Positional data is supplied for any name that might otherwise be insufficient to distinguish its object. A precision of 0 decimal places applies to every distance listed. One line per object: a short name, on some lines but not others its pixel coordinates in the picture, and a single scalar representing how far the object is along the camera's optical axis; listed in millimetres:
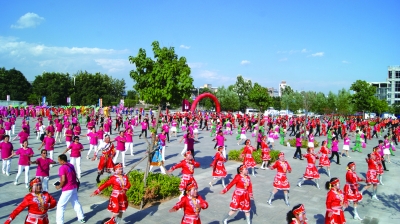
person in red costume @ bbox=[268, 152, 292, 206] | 9734
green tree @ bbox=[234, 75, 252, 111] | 75125
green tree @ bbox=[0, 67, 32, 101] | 65000
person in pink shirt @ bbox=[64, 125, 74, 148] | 15836
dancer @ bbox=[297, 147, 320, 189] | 11828
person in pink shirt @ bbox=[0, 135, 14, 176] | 11617
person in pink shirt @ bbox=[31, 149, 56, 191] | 9305
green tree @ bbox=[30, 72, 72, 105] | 63188
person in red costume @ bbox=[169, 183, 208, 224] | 6242
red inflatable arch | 48456
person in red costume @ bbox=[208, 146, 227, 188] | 11281
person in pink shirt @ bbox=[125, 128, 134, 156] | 16645
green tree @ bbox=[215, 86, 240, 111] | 69562
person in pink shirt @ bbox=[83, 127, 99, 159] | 15648
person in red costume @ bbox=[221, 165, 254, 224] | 7800
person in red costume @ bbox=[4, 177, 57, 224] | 5871
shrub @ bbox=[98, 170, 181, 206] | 9125
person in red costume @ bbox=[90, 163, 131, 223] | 7102
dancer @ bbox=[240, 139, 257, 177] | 13234
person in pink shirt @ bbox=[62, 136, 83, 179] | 11273
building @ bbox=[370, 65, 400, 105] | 96750
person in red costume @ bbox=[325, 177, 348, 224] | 6887
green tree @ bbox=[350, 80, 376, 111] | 43938
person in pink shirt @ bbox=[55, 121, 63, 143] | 20352
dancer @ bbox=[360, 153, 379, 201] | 10703
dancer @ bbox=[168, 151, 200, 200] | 9500
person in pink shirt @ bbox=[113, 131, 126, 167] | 14031
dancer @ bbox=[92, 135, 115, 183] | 10953
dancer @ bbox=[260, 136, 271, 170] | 15058
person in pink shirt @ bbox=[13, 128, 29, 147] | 14267
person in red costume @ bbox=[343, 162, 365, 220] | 8867
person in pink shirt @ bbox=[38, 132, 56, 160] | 12953
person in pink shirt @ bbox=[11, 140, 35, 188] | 10617
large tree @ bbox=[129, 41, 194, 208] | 9352
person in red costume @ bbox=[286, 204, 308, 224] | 5359
